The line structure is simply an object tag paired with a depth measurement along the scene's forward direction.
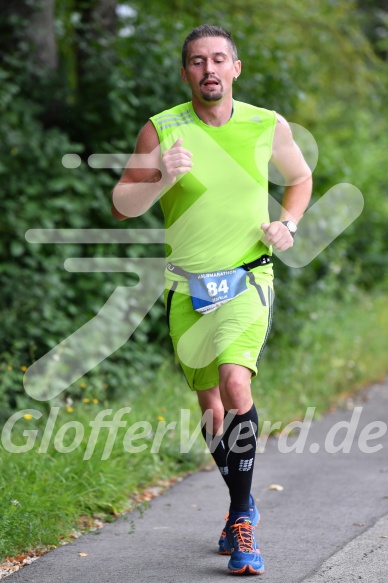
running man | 9.12
